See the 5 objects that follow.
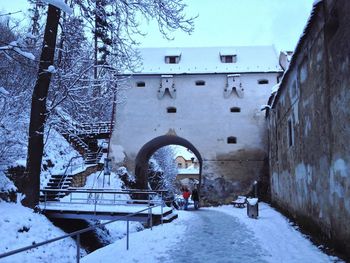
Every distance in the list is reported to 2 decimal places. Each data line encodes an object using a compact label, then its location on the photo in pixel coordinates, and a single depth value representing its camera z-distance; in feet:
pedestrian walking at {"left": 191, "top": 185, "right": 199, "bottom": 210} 66.44
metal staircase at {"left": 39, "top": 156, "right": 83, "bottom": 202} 51.37
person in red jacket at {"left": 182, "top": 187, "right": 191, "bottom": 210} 65.21
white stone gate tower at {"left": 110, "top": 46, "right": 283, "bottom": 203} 79.61
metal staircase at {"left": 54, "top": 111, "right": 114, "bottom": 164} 74.90
